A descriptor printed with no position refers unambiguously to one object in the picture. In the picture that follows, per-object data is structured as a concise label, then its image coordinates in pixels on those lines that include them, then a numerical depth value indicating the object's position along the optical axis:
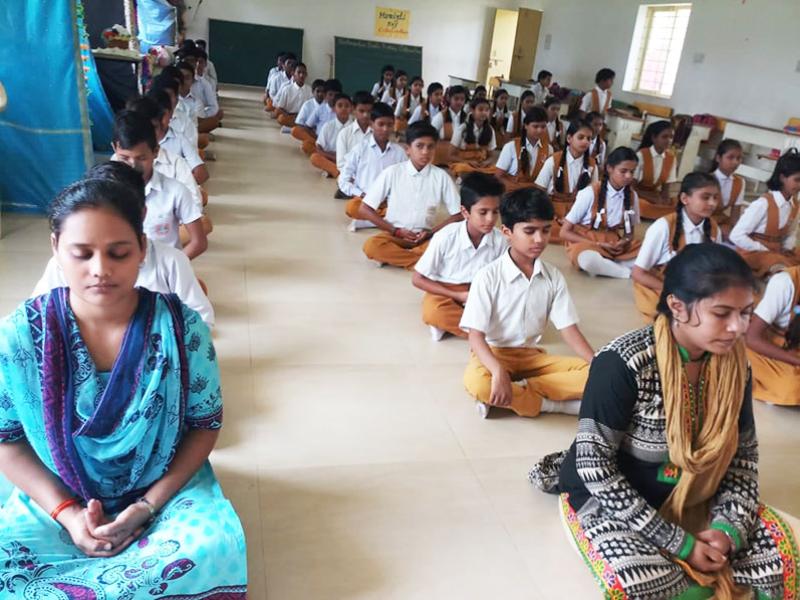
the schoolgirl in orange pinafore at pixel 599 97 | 8.94
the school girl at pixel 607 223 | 3.99
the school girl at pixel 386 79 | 10.15
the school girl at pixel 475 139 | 6.87
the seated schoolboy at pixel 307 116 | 7.34
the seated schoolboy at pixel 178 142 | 4.34
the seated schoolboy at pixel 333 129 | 6.31
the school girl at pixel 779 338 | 2.53
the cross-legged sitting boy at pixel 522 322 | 2.29
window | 8.80
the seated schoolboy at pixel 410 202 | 3.80
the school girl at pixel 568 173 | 5.03
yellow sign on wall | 13.43
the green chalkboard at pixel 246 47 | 12.88
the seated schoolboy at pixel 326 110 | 7.16
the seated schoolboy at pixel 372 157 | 4.77
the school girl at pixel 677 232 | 3.28
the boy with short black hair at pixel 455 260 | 2.89
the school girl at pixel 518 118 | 7.98
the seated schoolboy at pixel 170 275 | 2.30
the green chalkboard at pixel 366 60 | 13.45
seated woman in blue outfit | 1.23
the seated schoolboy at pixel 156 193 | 2.55
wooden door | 12.23
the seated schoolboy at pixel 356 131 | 5.52
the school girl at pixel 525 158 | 5.66
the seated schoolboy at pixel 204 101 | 7.20
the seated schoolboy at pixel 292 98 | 8.80
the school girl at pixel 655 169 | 5.38
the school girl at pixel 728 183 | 4.59
